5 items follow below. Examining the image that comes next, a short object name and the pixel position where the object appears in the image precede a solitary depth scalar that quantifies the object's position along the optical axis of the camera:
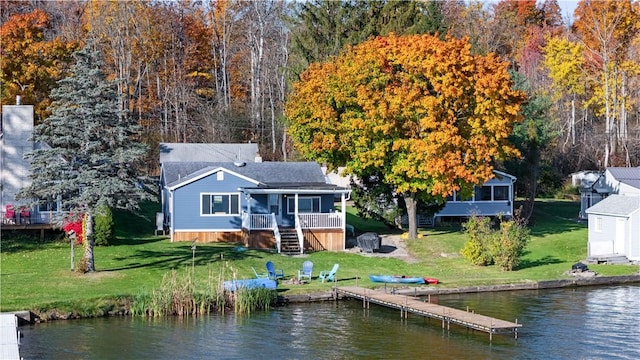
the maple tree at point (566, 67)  87.94
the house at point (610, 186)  62.44
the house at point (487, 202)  64.56
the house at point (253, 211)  52.03
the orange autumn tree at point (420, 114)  52.69
